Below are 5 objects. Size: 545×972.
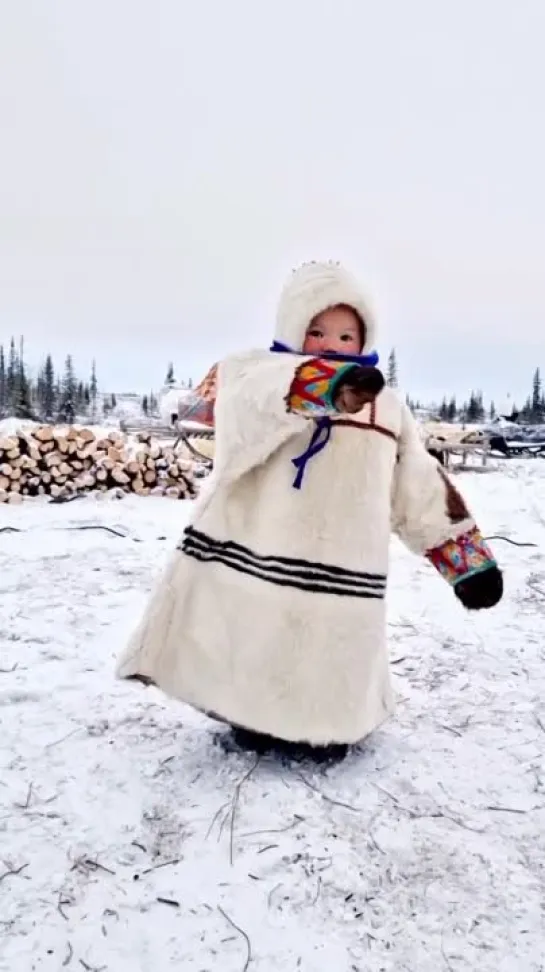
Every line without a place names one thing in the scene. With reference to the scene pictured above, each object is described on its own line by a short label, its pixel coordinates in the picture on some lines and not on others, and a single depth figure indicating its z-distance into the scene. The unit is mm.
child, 2246
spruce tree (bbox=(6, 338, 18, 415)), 69462
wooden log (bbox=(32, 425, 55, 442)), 9570
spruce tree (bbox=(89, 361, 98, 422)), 89125
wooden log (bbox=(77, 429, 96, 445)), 9805
